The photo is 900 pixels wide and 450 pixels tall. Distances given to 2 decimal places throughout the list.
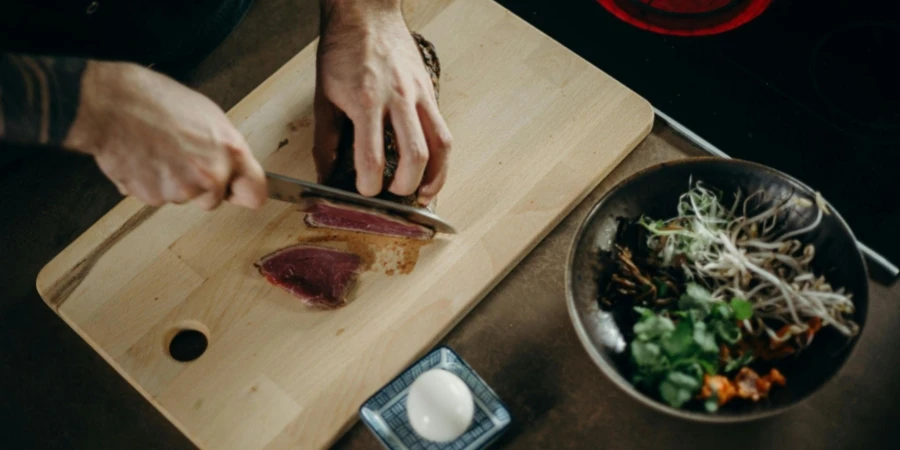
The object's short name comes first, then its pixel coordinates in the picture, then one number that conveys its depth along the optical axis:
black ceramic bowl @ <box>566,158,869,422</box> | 0.77
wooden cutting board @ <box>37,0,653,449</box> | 0.86
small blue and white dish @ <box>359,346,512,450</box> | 0.81
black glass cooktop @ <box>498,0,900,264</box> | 0.91
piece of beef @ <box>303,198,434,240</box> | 0.88
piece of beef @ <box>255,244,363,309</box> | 0.88
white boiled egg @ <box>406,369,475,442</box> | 0.78
